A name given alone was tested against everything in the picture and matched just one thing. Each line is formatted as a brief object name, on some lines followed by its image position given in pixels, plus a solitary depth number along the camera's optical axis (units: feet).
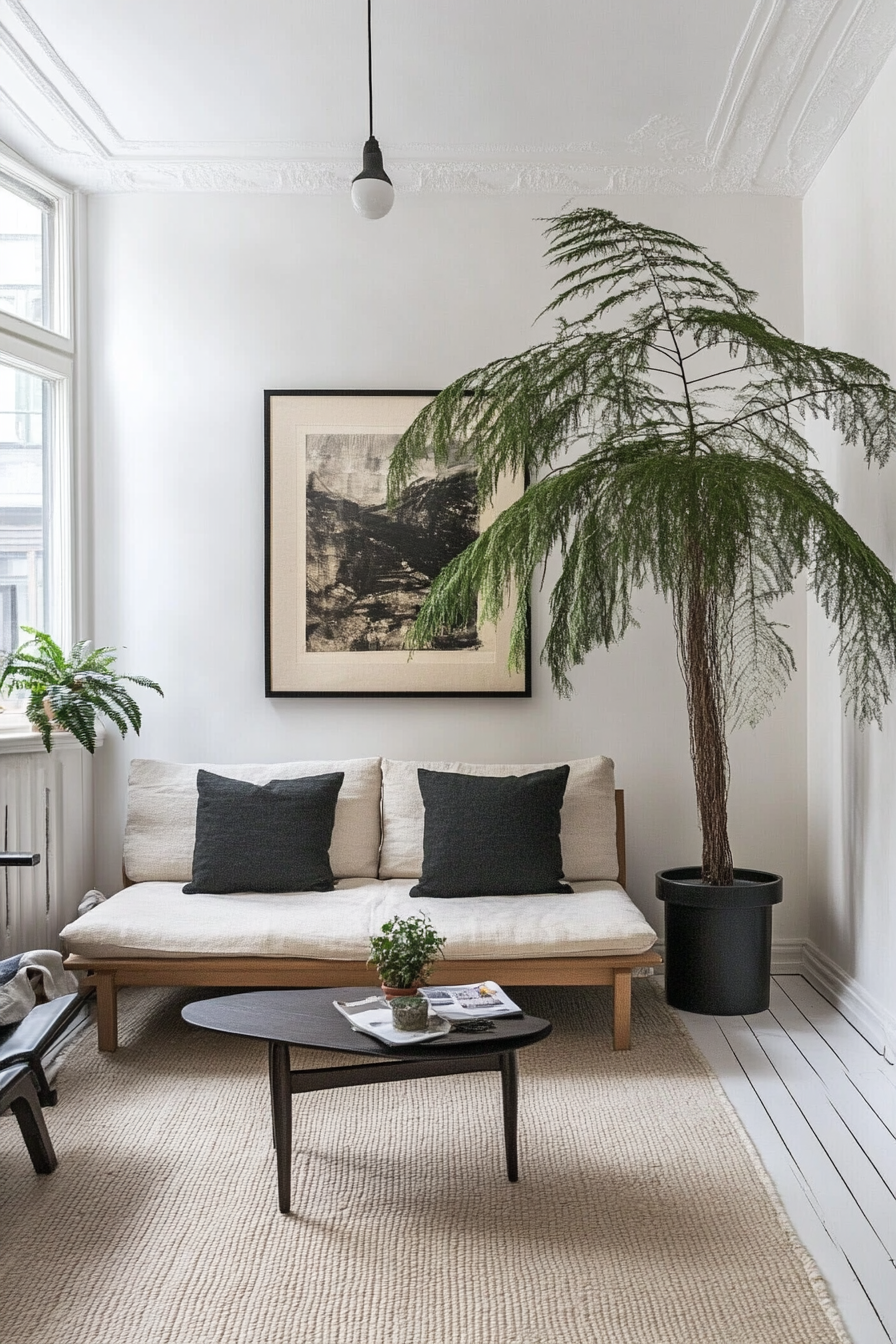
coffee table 7.33
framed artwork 13.73
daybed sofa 10.48
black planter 11.25
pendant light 9.10
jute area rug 6.14
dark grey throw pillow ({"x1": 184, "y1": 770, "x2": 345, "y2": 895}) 11.92
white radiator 11.97
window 13.01
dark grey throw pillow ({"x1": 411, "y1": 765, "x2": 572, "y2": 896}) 11.81
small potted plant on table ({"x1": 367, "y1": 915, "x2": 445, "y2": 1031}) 7.86
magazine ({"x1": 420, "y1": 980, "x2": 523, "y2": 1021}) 7.99
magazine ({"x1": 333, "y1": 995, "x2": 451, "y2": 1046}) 7.39
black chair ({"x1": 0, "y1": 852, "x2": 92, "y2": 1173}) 7.53
